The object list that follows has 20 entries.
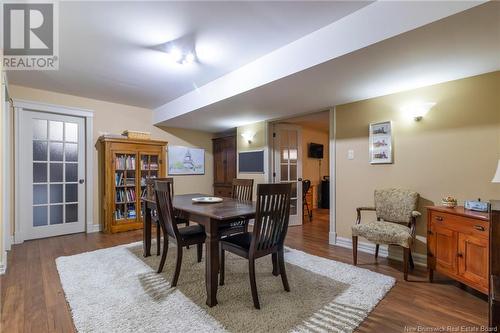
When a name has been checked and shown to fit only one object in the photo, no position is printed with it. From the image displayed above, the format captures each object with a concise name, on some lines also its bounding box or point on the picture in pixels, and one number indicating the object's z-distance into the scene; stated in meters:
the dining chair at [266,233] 1.81
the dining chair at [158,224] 2.96
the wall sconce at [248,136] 4.76
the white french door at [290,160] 4.51
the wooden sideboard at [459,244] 1.86
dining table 1.83
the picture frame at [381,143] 2.90
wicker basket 4.18
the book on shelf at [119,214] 4.05
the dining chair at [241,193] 2.54
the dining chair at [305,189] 4.94
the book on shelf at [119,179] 4.09
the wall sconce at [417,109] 2.60
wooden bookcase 3.96
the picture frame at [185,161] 5.12
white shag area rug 1.62
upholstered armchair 2.32
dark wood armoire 5.35
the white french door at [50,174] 3.54
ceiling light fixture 2.40
